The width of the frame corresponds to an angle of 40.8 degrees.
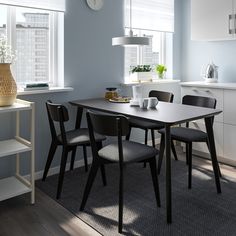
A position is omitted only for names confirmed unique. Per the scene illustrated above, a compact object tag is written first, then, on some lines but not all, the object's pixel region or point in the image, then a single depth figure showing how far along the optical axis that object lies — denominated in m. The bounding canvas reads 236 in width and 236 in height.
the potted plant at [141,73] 4.12
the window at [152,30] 4.04
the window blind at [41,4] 2.91
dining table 2.39
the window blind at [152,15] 3.98
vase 2.57
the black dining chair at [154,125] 3.53
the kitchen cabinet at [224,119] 3.63
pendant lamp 2.84
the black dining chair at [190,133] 3.03
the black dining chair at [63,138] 2.76
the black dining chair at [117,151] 2.27
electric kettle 4.06
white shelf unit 2.57
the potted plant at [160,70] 4.46
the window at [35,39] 3.07
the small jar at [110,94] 3.53
